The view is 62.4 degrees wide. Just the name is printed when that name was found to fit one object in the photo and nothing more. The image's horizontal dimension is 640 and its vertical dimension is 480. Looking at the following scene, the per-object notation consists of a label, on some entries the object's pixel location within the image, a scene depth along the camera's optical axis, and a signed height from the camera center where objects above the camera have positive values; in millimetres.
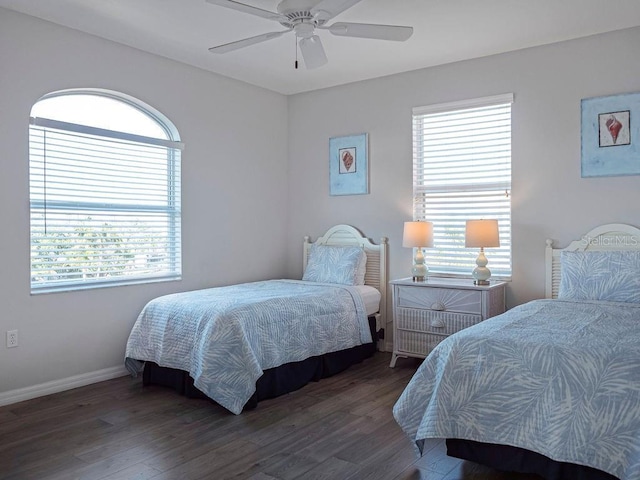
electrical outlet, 3496 -701
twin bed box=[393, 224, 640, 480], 2072 -703
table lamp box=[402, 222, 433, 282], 4398 -56
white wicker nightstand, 4035 -607
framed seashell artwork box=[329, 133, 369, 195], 5086 +664
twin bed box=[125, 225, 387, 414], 3340 -732
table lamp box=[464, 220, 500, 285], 4043 -36
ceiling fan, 2900 +1230
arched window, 3725 +318
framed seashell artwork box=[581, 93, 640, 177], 3760 +704
